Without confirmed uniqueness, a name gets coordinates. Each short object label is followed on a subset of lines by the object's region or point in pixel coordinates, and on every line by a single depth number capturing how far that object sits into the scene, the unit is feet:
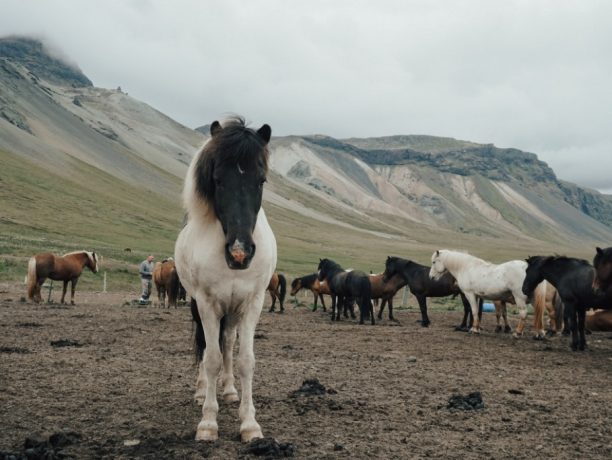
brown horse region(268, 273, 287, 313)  68.85
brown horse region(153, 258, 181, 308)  65.51
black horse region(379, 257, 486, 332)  57.73
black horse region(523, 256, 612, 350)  38.32
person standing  71.56
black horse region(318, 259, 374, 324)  59.36
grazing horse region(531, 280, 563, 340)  46.26
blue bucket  77.46
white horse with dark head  16.43
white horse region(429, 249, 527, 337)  47.60
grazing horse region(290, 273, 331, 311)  75.36
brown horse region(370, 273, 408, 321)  63.93
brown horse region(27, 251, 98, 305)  59.06
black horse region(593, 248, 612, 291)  35.04
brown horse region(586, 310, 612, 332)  43.04
